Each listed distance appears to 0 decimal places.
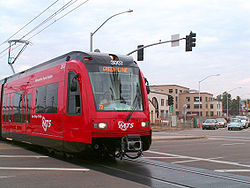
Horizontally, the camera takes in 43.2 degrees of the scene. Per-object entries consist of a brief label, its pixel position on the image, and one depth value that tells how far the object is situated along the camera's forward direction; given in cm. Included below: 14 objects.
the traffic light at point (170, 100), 2731
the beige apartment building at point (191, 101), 10236
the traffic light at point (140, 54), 2314
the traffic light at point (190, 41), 2142
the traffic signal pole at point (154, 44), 2209
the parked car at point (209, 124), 4507
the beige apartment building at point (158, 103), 6096
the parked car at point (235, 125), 4244
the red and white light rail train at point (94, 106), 931
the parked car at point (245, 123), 4937
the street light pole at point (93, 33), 2123
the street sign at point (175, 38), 2191
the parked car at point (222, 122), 5297
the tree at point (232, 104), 16250
